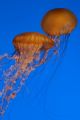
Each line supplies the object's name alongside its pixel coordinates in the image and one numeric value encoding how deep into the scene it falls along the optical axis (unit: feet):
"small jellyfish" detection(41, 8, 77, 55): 11.98
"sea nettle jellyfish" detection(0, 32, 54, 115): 11.45
